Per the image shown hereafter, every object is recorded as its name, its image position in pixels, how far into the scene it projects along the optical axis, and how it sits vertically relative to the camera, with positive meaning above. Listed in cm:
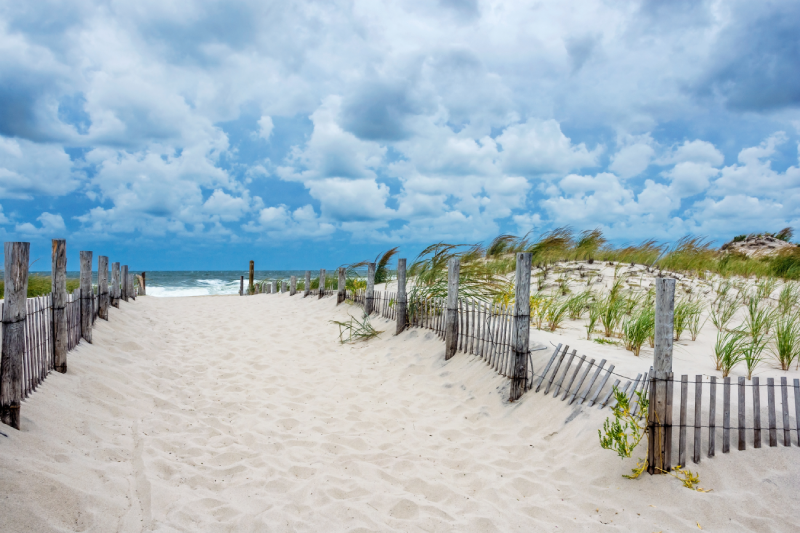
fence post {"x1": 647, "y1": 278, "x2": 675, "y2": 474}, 337 -83
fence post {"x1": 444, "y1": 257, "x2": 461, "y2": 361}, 641 -58
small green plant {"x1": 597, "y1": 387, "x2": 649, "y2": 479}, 334 -119
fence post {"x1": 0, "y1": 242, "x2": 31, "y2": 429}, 341 -55
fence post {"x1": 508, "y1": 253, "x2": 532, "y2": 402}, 491 -64
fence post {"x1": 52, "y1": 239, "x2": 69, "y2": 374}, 496 -53
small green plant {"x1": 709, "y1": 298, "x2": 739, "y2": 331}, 720 -52
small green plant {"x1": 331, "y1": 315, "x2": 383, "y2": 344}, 822 -116
